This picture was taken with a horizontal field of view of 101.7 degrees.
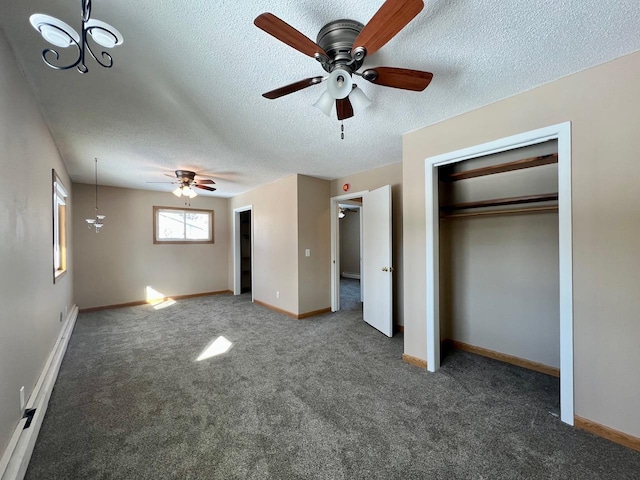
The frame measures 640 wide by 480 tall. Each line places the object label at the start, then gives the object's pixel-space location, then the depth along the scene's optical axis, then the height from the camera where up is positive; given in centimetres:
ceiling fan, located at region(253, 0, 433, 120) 108 +93
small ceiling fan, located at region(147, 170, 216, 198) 394 +95
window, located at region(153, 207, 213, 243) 571 +39
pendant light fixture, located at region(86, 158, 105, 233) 450 +35
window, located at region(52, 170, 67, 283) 287 +22
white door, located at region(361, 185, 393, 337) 354 -29
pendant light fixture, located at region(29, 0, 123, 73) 89 +76
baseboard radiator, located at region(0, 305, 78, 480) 136 -116
